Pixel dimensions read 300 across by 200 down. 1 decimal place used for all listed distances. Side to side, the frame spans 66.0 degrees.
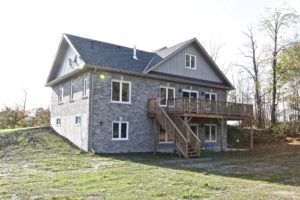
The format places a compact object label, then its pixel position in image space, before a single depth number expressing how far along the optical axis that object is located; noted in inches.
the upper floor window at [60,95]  695.1
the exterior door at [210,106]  601.1
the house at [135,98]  546.5
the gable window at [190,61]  689.6
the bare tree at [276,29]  958.1
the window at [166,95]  635.4
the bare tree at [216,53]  1303.5
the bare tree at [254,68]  1079.3
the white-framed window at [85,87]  562.9
